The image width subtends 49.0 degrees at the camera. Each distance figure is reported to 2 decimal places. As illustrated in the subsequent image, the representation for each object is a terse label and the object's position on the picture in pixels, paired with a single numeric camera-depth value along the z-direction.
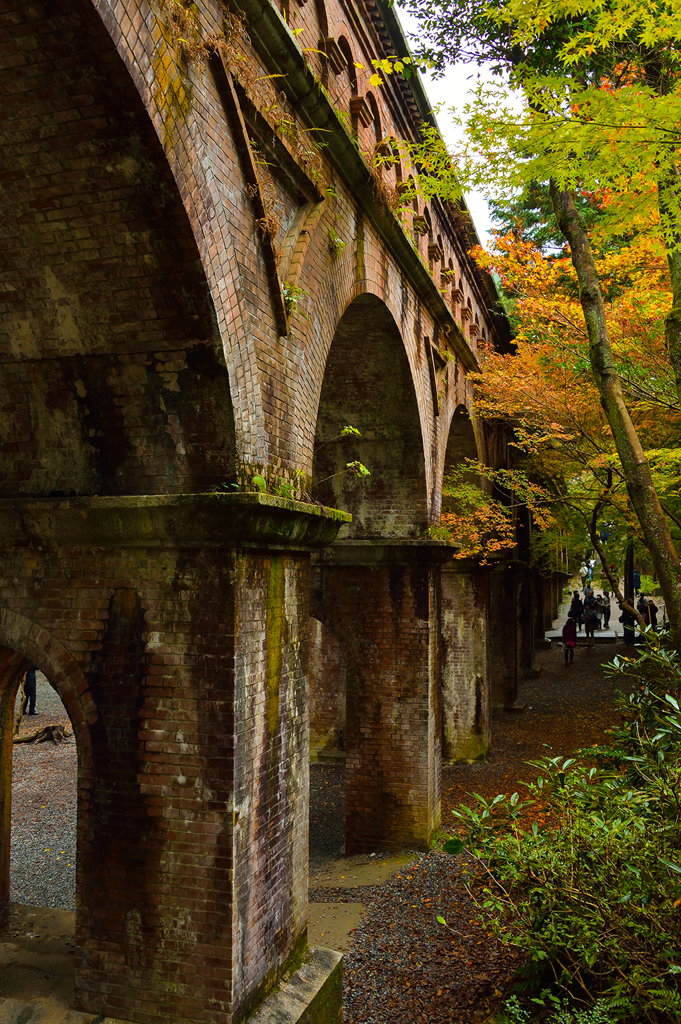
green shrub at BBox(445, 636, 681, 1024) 4.49
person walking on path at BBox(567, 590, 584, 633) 28.10
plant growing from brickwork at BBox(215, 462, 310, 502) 4.85
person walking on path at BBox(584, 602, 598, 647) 29.25
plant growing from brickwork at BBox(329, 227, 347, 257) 6.82
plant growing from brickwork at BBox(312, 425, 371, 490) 10.30
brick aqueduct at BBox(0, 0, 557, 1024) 4.03
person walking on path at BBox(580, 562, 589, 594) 49.64
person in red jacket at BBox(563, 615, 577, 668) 24.50
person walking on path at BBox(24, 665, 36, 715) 16.98
